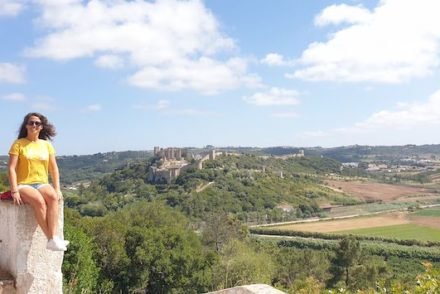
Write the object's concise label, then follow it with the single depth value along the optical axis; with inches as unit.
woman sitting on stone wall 217.3
